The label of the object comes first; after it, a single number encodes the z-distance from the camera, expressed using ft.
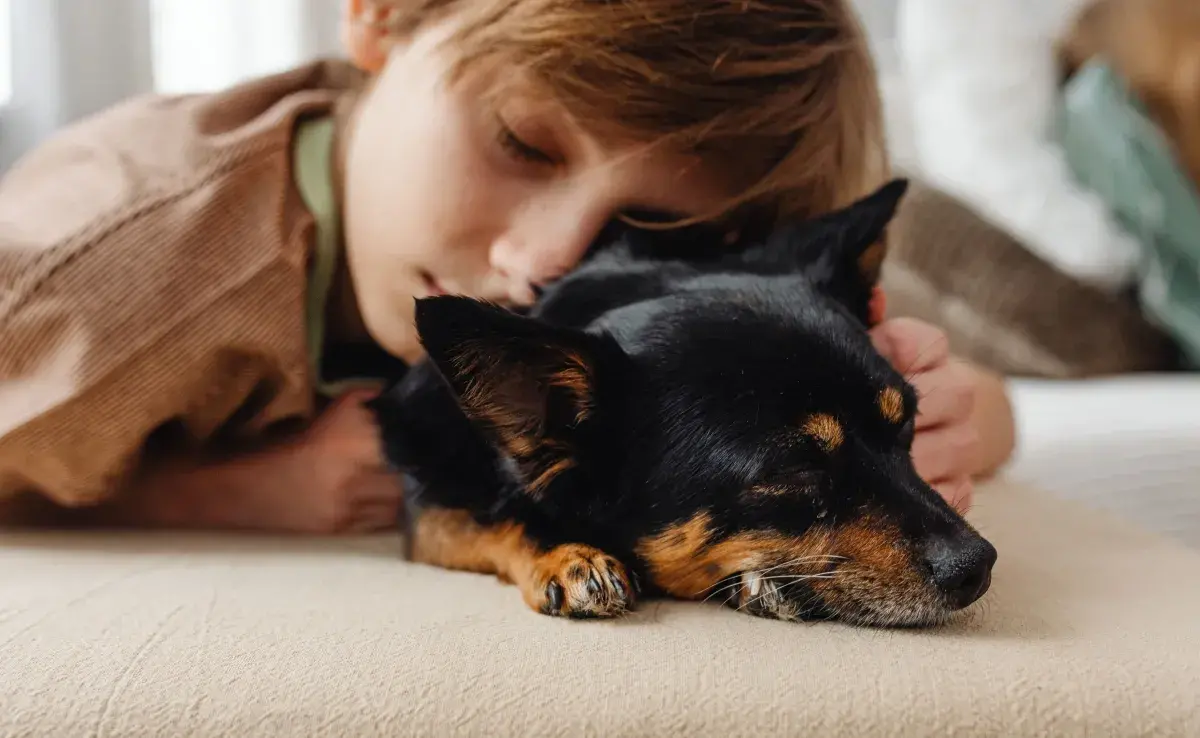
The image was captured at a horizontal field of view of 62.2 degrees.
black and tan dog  2.74
